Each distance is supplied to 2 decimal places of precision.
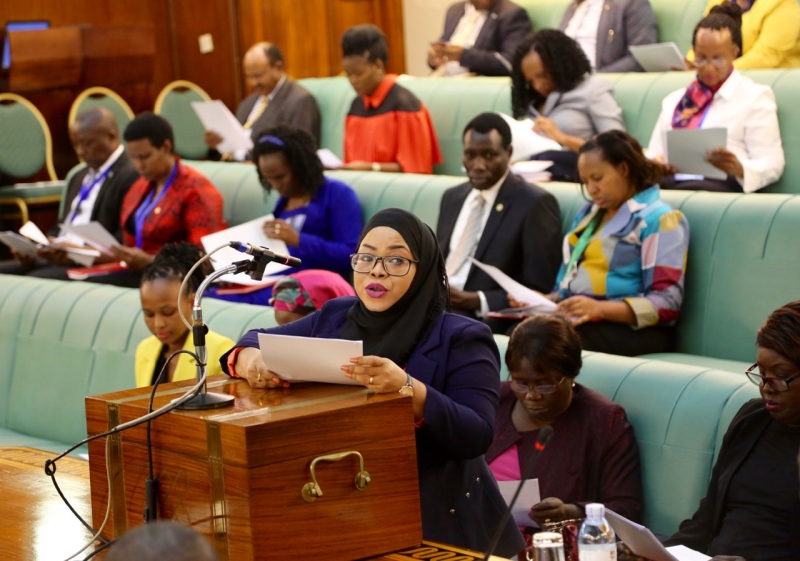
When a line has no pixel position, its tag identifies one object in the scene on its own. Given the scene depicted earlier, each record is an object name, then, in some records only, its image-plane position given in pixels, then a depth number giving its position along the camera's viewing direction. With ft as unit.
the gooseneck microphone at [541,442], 9.81
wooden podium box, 10.93
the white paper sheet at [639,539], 12.64
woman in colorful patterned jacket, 22.39
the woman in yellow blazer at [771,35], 32.27
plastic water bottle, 11.10
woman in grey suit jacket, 30.99
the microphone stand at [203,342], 12.00
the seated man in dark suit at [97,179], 36.11
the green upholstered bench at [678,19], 38.52
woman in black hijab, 13.67
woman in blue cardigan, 29.04
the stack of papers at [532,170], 29.14
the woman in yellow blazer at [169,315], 19.95
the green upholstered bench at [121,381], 16.99
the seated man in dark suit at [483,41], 40.93
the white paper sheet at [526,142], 29.96
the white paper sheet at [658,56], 33.83
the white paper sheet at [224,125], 39.32
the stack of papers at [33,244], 33.17
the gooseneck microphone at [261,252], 13.04
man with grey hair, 40.75
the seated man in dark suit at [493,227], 24.79
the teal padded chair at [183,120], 50.11
